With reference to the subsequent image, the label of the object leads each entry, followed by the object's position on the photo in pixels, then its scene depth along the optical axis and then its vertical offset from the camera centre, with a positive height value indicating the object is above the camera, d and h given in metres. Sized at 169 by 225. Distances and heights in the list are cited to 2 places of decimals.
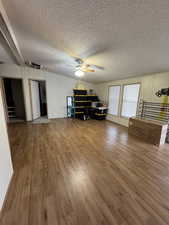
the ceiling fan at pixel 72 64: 2.72 +1.14
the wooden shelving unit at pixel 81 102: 5.54 -0.27
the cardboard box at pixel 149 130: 2.74 -0.96
